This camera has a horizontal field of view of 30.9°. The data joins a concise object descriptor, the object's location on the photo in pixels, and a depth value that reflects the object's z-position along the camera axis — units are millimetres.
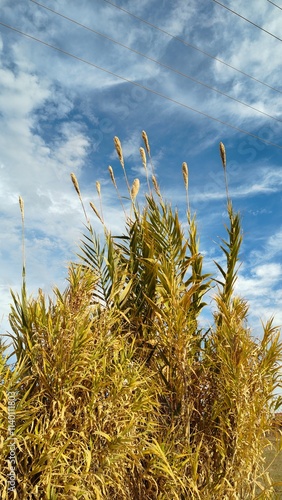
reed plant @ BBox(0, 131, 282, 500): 3848
